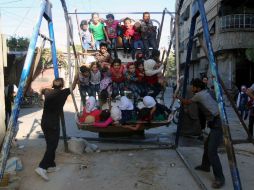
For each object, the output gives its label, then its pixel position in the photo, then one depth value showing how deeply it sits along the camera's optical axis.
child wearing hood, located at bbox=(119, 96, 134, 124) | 4.15
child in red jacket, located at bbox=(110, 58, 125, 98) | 4.43
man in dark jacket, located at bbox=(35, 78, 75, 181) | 3.53
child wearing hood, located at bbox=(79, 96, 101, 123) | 4.14
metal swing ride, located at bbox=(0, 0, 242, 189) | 2.43
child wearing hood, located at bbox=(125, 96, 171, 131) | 4.10
